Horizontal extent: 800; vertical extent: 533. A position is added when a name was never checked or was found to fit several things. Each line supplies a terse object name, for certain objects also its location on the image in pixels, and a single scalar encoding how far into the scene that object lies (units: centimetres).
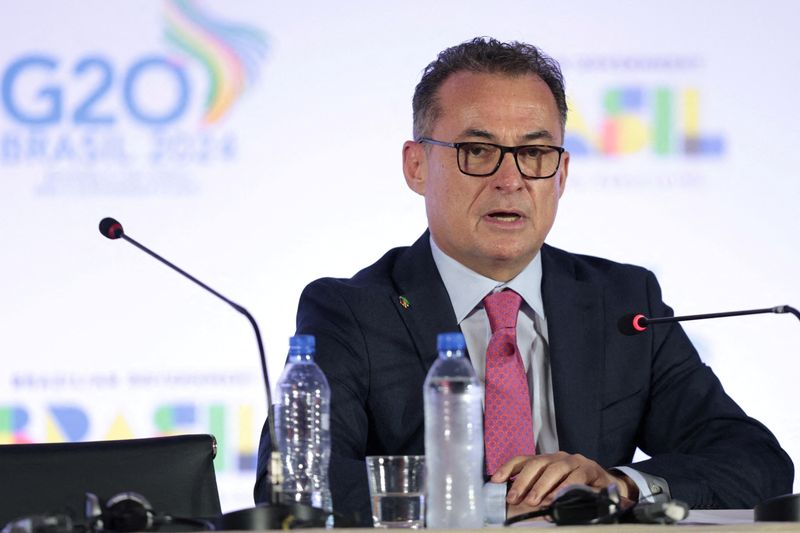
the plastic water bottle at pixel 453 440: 591
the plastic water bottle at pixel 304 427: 608
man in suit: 637
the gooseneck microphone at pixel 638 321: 609
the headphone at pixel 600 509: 583
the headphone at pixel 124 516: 583
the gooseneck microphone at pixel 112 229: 606
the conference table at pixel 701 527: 579
